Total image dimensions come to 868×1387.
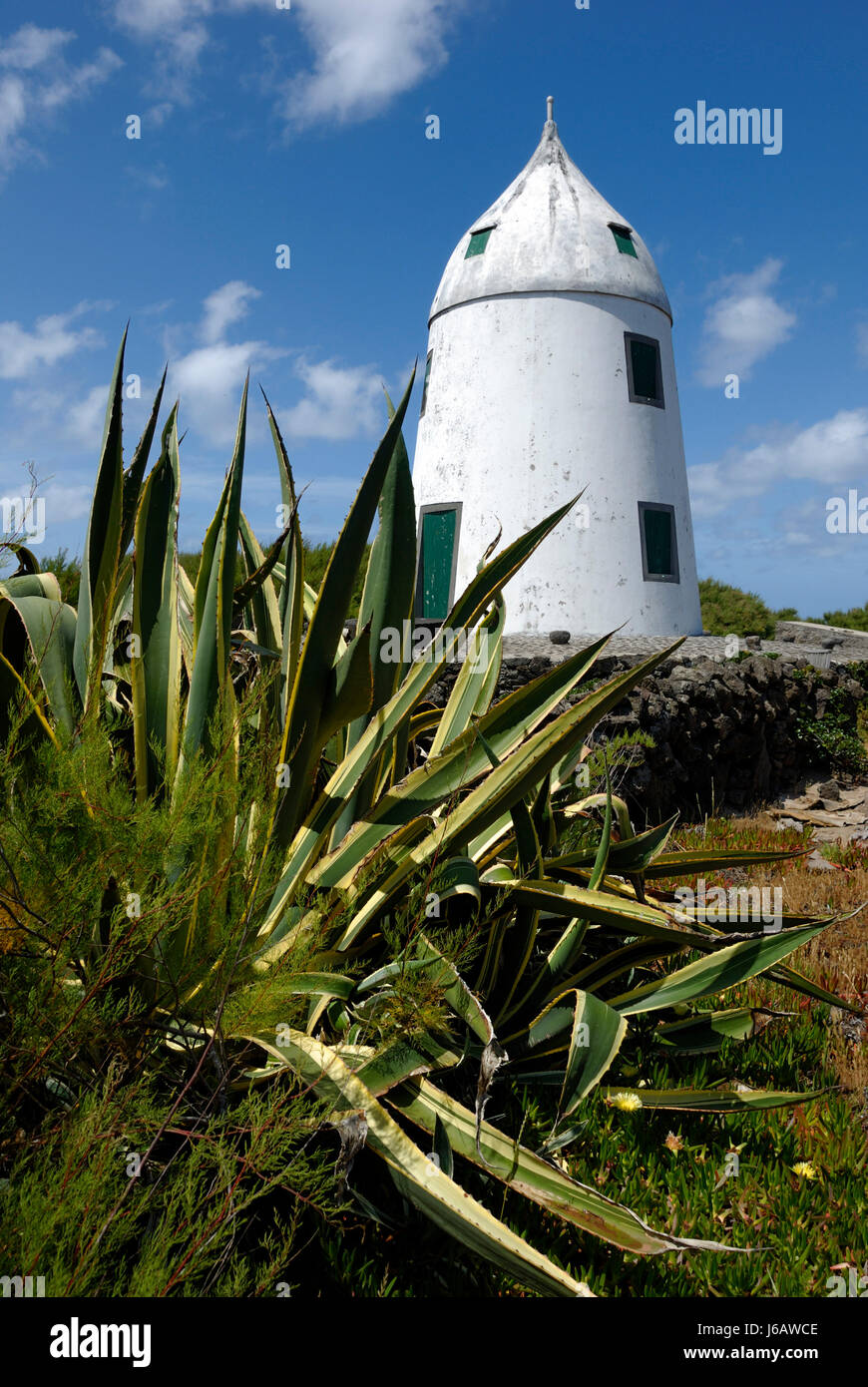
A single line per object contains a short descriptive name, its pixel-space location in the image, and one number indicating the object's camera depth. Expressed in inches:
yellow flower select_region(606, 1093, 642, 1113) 97.3
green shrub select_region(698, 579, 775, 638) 770.2
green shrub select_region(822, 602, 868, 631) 909.8
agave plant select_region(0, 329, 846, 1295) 78.2
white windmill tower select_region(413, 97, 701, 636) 510.6
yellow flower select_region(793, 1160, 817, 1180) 96.7
